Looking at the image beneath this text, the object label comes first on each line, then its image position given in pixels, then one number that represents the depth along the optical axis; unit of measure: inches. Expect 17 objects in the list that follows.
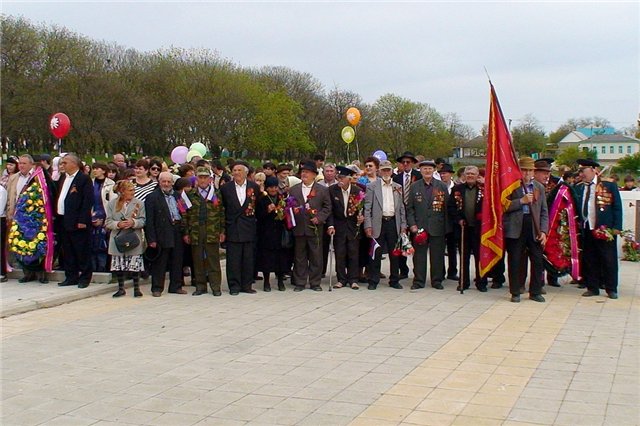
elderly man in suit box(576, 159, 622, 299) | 393.1
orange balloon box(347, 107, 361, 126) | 974.4
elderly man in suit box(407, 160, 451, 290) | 425.7
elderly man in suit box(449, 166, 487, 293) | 423.8
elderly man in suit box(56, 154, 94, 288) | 408.8
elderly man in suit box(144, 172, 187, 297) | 399.2
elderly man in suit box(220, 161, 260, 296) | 411.2
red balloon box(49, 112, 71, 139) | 754.8
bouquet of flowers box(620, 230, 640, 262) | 556.4
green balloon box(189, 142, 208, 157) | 811.2
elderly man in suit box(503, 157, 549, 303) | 387.2
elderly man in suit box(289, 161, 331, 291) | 421.7
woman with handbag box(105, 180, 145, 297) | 391.2
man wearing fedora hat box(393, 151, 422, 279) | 469.1
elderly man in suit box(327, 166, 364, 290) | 427.8
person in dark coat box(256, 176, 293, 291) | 421.7
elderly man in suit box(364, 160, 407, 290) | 427.5
